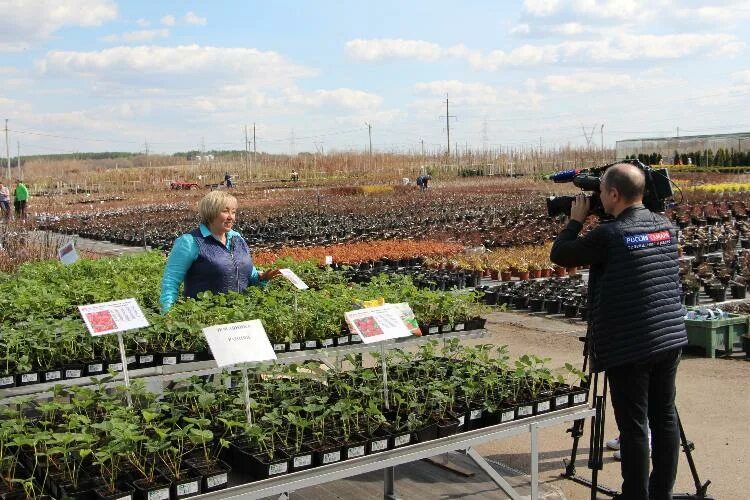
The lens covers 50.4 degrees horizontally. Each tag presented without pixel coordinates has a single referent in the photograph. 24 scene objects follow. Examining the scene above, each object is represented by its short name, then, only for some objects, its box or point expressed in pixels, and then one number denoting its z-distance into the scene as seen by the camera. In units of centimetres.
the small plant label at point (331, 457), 304
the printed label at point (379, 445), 317
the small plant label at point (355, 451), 311
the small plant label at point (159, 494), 268
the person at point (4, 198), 1870
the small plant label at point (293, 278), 443
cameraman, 341
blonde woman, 472
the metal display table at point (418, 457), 283
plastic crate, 684
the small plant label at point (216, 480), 277
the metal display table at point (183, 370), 375
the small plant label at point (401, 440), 324
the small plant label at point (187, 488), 271
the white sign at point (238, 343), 299
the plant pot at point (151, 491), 268
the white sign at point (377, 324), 328
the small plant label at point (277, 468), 289
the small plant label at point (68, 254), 600
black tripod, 380
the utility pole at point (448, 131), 5514
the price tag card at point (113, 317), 334
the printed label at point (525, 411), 362
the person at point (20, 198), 2059
